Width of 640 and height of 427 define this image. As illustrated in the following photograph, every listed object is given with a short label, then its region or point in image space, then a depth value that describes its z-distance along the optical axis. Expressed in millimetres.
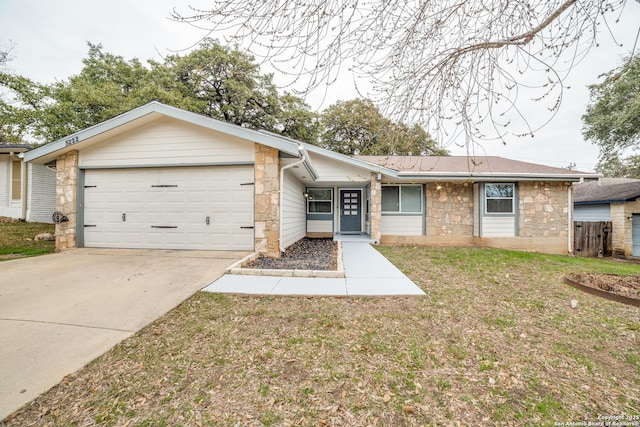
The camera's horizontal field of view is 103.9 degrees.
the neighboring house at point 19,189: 11328
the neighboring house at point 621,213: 10289
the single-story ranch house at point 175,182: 6160
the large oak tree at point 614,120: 9719
